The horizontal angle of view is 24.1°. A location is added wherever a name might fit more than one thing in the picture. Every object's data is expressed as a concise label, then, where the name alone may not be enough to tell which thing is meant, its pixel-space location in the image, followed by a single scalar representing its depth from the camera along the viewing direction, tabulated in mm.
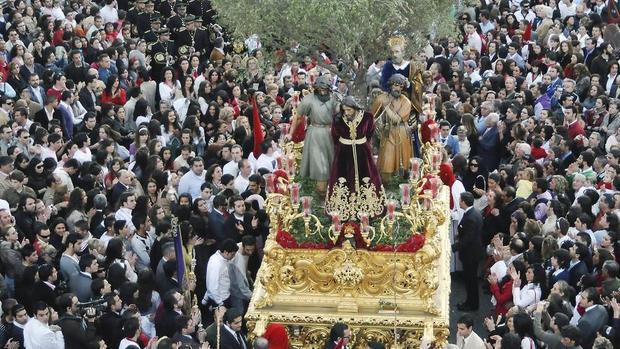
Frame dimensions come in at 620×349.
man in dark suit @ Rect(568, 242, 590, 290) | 17781
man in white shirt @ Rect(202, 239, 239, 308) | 17844
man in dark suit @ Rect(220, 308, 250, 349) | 16172
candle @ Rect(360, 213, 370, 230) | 17188
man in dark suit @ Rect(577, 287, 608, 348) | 16359
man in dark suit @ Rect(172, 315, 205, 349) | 15820
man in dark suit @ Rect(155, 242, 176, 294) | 17656
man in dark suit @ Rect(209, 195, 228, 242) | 19141
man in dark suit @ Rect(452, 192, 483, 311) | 19469
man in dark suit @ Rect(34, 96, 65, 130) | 23156
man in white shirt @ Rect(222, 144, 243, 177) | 21219
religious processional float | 17062
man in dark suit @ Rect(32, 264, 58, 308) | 17141
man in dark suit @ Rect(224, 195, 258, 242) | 19156
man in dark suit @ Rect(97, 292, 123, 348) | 16250
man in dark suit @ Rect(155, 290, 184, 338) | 16438
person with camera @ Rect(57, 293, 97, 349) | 16031
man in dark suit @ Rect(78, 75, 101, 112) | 24203
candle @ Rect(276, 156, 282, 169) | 19422
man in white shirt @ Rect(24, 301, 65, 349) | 15875
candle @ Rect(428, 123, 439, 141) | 20397
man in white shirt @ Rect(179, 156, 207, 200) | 20547
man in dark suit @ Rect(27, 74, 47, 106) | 23734
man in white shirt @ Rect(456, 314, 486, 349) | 16328
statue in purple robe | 17531
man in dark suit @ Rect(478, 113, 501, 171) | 23125
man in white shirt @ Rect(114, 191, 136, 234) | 18938
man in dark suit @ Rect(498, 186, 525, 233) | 20109
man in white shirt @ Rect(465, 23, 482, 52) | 29109
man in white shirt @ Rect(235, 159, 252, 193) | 20734
